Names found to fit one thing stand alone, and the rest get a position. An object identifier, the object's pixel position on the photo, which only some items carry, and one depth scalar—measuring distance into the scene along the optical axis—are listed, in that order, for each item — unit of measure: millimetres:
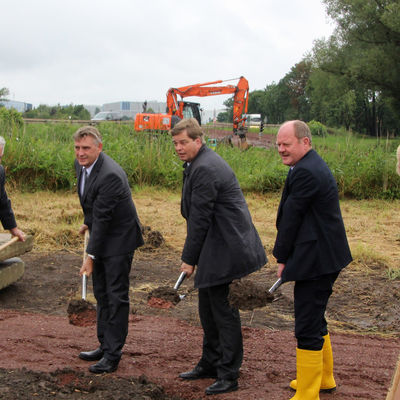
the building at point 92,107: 112425
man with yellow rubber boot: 3377
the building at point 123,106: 93788
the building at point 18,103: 46578
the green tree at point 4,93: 41256
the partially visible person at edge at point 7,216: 5227
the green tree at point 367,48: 26266
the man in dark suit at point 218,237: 3664
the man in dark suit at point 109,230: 3980
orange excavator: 22562
